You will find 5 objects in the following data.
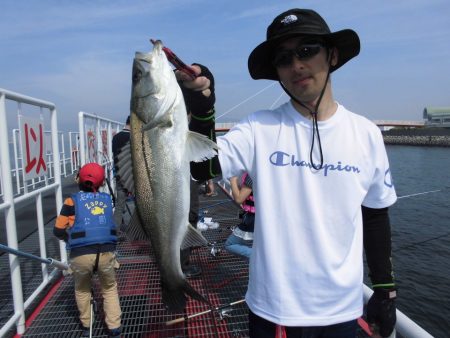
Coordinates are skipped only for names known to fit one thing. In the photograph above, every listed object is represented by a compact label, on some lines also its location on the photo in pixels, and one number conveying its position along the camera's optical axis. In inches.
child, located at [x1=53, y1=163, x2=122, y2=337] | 139.0
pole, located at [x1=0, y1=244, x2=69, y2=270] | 111.1
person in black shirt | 227.9
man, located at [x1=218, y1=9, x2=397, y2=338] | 69.3
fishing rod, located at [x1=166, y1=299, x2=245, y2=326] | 140.2
